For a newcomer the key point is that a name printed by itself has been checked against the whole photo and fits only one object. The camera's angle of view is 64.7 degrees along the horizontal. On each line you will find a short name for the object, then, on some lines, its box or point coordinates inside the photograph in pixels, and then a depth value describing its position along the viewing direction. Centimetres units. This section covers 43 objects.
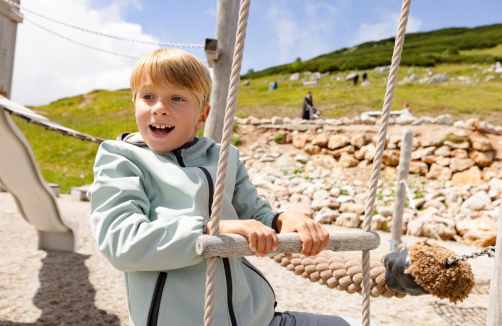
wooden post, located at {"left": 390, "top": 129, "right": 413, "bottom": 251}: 479
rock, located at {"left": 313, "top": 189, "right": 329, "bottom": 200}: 777
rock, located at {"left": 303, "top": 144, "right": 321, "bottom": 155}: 973
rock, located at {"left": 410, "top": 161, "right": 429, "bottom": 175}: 836
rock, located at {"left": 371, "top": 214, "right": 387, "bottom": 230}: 680
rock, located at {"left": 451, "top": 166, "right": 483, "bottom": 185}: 773
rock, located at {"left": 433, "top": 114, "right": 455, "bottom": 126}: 912
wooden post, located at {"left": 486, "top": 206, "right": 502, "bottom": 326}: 118
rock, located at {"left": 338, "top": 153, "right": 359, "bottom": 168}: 910
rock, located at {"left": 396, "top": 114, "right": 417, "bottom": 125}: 944
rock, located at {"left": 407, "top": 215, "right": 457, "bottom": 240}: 630
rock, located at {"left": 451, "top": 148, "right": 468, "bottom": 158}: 815
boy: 94
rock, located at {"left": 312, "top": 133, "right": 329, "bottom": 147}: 966
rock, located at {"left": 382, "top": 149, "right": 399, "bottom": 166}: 873
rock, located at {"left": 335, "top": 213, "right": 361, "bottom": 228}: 683
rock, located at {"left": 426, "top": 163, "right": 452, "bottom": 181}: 807
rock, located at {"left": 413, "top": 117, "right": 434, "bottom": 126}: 929
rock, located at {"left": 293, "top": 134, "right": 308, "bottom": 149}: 1002
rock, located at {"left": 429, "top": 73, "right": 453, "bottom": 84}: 2586
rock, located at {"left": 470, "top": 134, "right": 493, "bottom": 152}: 807
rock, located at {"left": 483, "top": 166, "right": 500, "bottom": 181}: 770
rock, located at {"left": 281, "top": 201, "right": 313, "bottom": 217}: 725
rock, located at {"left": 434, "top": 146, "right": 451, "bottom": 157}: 830
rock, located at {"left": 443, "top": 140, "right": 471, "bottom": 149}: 823
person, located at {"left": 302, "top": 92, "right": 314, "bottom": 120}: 1252
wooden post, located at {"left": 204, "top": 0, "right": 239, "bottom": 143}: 325
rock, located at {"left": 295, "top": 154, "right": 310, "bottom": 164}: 956
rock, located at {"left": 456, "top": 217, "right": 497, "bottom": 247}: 586
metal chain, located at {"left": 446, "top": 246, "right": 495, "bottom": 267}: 143
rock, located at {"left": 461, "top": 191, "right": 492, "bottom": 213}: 684
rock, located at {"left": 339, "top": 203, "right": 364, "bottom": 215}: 724
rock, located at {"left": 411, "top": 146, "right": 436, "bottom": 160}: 845
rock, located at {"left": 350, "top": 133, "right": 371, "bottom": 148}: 914
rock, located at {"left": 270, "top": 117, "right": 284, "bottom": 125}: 1084
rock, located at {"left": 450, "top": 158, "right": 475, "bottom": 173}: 804
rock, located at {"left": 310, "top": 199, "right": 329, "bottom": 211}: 749
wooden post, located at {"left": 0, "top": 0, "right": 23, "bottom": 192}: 409
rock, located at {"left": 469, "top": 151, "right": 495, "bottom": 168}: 799
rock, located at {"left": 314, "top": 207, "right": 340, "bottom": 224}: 712
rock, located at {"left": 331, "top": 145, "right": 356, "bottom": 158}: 926
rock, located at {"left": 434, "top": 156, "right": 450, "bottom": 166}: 823
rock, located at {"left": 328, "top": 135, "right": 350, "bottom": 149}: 935
